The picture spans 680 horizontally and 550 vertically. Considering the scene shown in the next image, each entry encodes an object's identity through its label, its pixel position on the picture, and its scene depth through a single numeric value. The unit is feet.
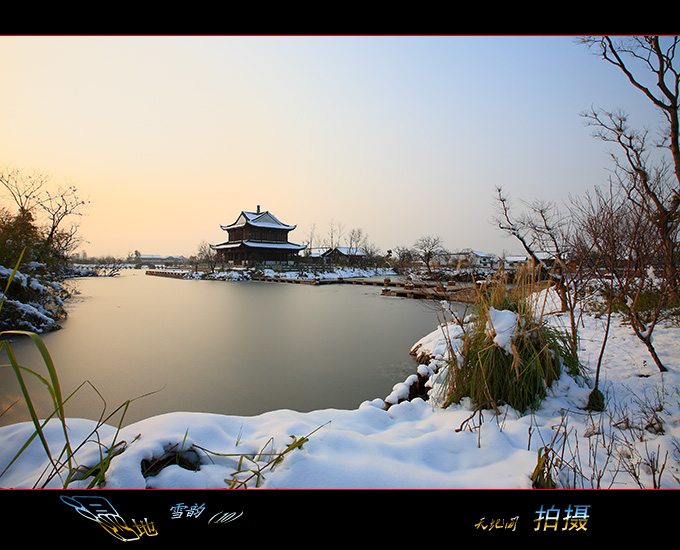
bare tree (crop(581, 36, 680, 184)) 12.40
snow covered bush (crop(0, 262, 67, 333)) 12.21
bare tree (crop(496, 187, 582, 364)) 6.30
